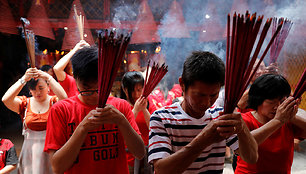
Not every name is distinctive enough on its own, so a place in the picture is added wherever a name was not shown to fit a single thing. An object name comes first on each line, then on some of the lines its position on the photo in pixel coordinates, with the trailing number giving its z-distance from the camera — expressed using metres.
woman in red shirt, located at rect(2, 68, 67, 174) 2.19
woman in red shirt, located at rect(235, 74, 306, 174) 1.33
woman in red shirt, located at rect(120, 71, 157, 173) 2.17
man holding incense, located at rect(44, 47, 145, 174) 1.03
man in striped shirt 0.81
